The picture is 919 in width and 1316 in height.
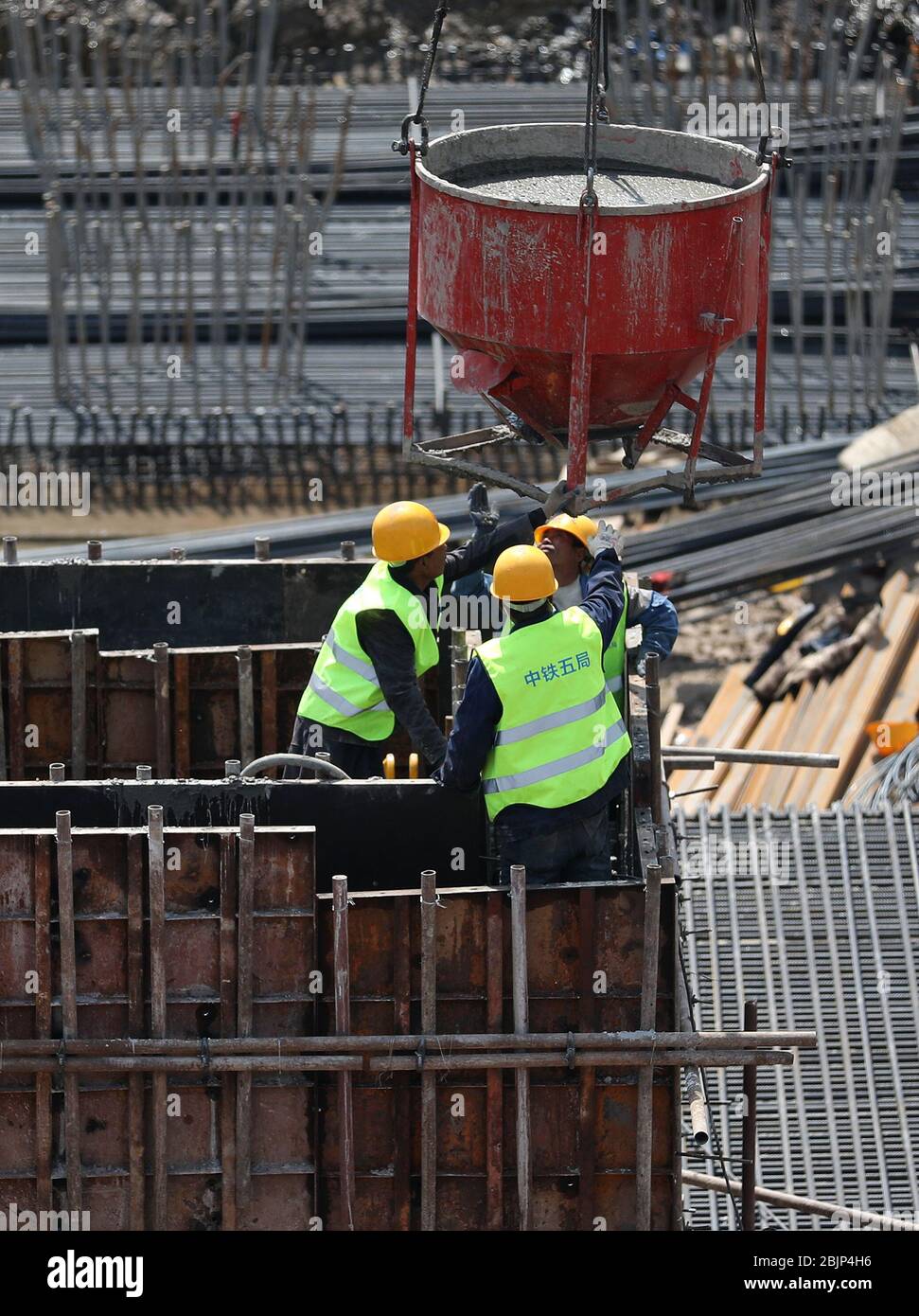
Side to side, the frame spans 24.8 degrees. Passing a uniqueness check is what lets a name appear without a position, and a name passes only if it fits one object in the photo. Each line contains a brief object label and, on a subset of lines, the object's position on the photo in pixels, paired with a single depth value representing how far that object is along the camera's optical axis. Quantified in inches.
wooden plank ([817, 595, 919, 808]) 560.4
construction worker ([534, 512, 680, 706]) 366.9
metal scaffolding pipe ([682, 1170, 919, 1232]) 378.9
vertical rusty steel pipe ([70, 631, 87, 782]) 418.0
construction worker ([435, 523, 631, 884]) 329.4
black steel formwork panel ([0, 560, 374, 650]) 449.1
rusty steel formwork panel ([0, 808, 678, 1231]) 315.9
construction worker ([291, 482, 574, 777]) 364.8
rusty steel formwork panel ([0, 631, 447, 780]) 422.0
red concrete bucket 327.3
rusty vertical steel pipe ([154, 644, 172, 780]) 417.4
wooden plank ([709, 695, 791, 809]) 573.9
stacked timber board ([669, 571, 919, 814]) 567.2
